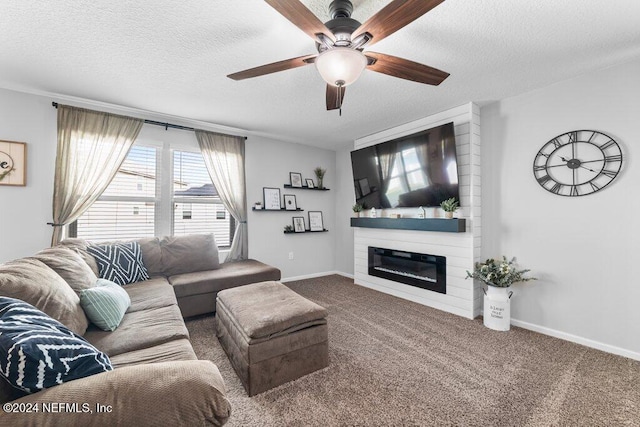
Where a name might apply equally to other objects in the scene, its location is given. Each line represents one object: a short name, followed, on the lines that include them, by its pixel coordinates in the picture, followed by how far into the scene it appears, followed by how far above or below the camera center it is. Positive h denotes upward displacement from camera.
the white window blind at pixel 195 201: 3.58 +0.24
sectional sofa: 0.78 -0.58
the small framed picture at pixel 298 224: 4.57 -0.11
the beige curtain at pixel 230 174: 3.71 +0.66
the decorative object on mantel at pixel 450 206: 3.03 +0.14
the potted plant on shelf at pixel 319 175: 4.83 +0.81
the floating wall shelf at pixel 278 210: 4.14 +0.14
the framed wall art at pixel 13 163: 2.58 +0.56
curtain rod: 3.34 +1.24
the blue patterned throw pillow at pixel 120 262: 2.58 -0.46
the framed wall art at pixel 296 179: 4.55 +0.70
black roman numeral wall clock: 2.24 +0.51
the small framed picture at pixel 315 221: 4.79 -0.06
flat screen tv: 3.05 +0.64
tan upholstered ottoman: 1.70 -0.85
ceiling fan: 1.22 +1.00
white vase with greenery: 2.61 -0.77
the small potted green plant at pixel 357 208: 4.28 +0.17
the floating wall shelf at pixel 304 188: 4.45 +0.55
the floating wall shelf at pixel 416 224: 2.95 -0.08
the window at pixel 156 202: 3.14 +0.21
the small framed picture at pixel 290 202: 4.48 +0.28
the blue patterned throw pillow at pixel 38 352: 0.78 -0.44
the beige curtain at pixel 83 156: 2.80 +0.71
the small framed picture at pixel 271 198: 4.23 +0.33
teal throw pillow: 1.64 -0.58
